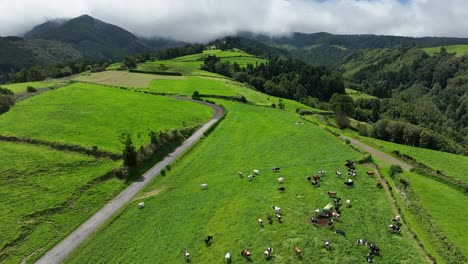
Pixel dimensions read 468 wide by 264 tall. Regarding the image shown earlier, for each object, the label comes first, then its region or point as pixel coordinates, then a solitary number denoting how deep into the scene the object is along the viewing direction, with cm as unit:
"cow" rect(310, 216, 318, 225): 4089
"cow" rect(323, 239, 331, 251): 3562
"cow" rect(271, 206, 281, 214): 4379
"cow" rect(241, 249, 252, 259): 3600
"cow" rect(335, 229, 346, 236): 3827
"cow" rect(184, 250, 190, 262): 3797
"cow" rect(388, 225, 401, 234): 3904
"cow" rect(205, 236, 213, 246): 4016
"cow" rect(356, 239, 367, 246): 3612
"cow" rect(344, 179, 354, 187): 5104
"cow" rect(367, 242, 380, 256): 3478
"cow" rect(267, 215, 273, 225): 4191
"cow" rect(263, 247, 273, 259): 3541
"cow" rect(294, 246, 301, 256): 3507
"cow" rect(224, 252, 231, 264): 3574
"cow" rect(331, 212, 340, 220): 4177
